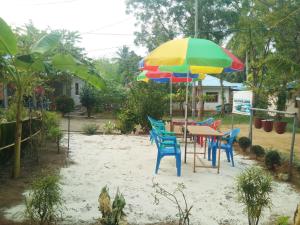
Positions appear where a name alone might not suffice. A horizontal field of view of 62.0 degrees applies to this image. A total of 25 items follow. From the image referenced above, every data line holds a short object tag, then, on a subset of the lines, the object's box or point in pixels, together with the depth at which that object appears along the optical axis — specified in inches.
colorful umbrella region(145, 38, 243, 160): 184.6
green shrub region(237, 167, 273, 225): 107.8
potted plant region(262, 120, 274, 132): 356.9
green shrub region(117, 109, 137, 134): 401.2
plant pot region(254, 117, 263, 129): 385.6
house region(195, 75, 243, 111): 1022.7
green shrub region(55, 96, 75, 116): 738.0
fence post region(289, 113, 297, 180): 192.2
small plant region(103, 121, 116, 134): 401.7
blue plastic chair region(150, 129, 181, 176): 194.8
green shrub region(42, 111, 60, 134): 258.8
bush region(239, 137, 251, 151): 279.5
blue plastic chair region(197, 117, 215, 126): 312.6
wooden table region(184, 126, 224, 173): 201.0
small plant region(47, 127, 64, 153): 260.9
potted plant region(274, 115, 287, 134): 354.5
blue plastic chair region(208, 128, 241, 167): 219.2
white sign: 330.7
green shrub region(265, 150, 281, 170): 215.1
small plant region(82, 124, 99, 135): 386.5
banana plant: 147.3
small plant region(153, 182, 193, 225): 144.4
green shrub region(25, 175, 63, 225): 100.9
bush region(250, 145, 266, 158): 256.2
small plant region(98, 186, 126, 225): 97.5
